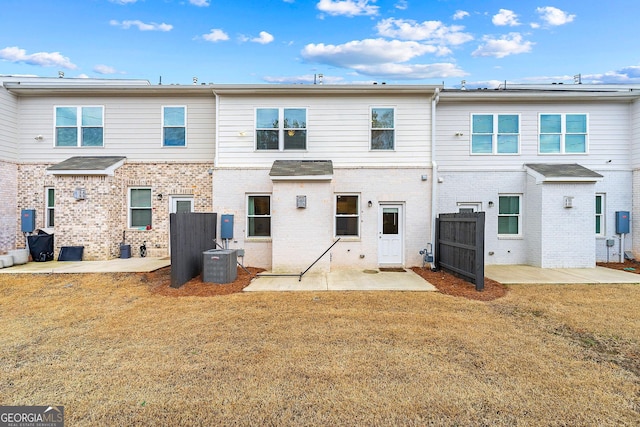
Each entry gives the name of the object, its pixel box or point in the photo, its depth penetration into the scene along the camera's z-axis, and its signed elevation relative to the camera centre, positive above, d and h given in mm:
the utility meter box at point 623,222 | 10406 -252
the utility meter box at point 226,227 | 9320 -553
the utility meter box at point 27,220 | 10312 -458
